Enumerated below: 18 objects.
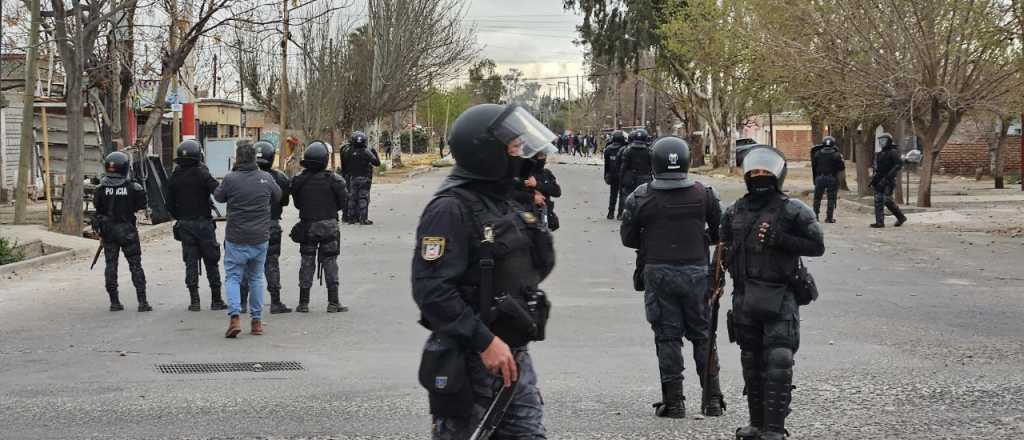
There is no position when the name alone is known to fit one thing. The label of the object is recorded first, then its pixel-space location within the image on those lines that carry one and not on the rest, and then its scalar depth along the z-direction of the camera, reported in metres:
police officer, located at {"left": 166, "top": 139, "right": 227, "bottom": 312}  11.38
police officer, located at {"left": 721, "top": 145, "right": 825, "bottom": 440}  6.20
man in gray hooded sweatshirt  10.16
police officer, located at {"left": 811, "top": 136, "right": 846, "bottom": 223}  22.61
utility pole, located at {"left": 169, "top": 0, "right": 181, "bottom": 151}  27.45
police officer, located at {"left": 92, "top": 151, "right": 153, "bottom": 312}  11.62
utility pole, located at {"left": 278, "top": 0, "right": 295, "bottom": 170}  35.22
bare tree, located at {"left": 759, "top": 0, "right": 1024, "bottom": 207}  24.06
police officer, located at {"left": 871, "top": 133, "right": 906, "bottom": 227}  21.56
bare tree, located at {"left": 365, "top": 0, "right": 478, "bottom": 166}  51.53
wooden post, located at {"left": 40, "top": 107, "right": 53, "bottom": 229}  20.82
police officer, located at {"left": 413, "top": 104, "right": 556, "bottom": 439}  4.22
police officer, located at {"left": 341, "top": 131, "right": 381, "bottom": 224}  21.56
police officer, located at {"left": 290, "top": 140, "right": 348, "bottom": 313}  11.51
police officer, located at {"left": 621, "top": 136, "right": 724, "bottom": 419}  7.03
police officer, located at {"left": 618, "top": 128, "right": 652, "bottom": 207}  21.08
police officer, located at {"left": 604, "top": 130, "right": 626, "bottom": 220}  22.84
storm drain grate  8.58
